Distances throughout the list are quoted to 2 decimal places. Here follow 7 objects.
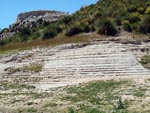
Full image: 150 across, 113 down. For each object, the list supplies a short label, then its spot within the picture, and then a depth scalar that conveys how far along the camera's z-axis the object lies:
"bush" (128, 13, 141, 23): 21.94
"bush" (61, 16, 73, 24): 26.83
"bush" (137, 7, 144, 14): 23.10
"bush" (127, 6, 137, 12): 23.84
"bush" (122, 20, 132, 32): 20.61
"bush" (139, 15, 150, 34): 19.83
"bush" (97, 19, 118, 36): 20.06
